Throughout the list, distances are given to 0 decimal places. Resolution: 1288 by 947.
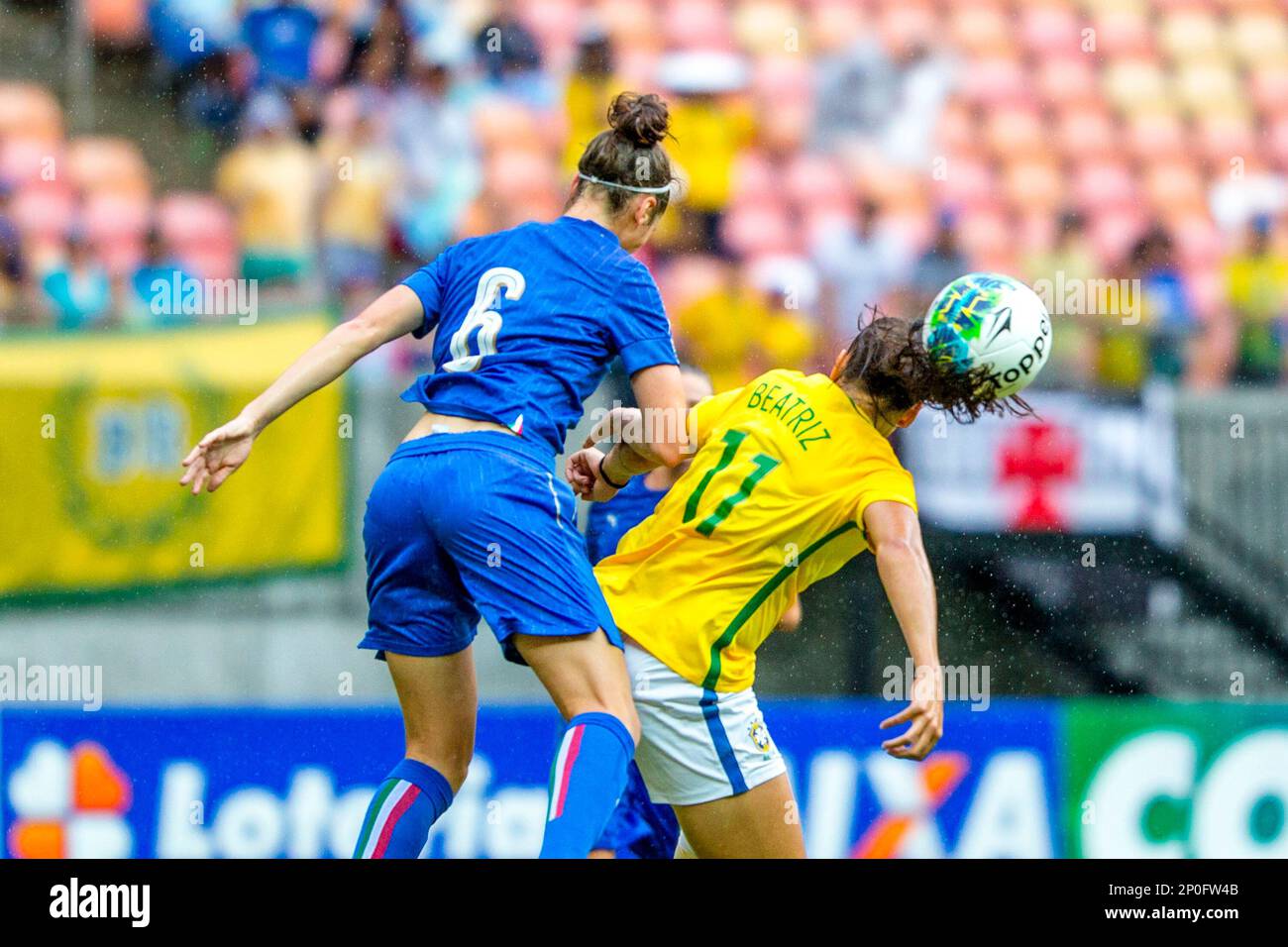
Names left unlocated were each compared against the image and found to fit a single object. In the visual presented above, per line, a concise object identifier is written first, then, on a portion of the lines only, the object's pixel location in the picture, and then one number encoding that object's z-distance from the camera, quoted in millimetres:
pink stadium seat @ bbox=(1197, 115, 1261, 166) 18000
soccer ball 7031
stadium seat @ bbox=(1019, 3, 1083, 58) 18594
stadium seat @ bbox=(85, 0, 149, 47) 15594
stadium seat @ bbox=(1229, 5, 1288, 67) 18969
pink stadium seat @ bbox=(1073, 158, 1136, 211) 17344
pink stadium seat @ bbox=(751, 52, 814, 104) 17000
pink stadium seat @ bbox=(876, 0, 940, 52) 17531
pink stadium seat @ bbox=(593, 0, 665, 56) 16875
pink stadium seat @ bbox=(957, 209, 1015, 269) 16469
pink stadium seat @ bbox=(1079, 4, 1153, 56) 18891
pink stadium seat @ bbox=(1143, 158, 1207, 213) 17422
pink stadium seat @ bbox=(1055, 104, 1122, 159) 17937
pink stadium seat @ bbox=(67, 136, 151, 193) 15031
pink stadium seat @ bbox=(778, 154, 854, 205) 16547
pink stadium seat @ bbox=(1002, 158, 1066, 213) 17172
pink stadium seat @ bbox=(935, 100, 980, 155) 17297
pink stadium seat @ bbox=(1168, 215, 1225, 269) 16781
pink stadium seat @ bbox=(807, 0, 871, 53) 17422
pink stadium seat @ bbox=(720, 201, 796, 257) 16047
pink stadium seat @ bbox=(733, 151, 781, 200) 16375
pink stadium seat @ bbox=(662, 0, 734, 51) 17187
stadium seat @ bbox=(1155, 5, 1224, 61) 18906
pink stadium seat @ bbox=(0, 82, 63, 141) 15227
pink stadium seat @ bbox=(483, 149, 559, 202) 15766
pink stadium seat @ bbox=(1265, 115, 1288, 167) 18078
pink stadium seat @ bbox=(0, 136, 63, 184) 14984
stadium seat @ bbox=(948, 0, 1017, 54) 18172
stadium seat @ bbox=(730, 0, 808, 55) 17406
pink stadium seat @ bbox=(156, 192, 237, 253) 14852
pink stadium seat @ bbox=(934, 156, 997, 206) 17016
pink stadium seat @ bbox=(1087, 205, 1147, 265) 16828
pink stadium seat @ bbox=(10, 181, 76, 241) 14555
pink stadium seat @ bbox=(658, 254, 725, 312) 14891
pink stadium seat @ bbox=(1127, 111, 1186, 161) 17969
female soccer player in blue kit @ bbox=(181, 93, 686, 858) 6609
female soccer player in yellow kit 7098
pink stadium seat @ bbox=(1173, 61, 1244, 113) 18531
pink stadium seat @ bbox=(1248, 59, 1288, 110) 18625
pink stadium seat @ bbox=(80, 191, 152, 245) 14633
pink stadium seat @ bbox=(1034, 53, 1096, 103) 18359
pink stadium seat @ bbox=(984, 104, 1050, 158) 17609
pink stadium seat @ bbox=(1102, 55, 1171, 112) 18484
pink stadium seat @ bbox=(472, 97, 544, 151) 16062
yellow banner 12555
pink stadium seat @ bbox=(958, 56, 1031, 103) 17891
